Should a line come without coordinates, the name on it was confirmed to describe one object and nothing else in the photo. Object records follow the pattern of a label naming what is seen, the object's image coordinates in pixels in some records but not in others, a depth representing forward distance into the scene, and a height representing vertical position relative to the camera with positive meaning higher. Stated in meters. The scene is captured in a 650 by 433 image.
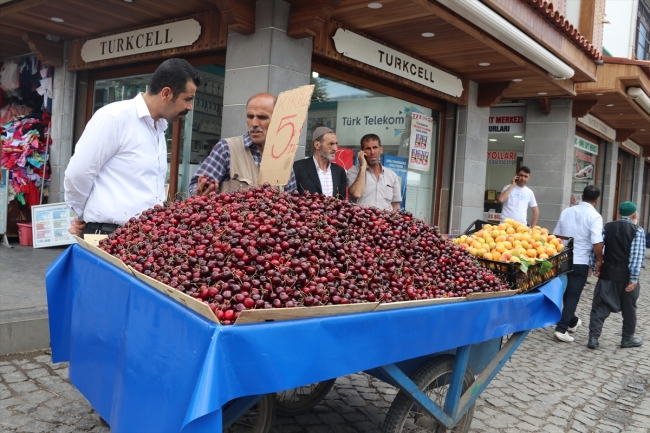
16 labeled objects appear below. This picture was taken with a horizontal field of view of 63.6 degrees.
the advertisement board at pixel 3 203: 7.54 -0.27
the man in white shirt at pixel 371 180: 5.29 +0.28
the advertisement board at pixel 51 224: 7.63 -0.55
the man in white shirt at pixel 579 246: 6.04 -0.30
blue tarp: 1.63 -0.53
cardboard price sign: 2.69 +0.36
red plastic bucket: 7.82 -0.72
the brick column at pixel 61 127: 8.45 +0.98
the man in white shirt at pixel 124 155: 2.79 +0.20
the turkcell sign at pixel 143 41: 6.51 +2.04
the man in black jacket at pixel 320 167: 4.43 +0.31
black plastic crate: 2.96 -0.34
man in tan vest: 3.34 +0.29
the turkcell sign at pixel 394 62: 6.43 +2.01
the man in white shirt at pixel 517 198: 8.15 +0.29
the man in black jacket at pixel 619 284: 5.77 -0.68
